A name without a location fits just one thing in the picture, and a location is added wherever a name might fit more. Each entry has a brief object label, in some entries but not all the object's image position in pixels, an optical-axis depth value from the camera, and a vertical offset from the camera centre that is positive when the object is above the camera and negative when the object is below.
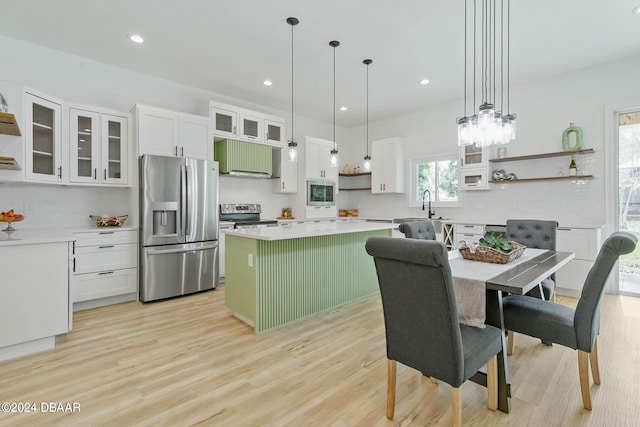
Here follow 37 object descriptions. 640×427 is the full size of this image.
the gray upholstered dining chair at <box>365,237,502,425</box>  1.38 -0.54
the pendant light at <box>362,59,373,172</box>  3.85 +0.72
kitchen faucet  5.61 +0.01
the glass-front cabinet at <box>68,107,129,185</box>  3.51 +0.79
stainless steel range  4.76 -0.05
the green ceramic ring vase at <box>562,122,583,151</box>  4.08 +1.01
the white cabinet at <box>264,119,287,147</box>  5.12 +1.37
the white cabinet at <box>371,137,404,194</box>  5.98 +0.93
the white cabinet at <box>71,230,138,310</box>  3.39 -0.62
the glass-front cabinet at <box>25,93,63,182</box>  3.01 +0.76
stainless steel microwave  5.76 +0.37
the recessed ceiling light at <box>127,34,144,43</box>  3.29 +1.90
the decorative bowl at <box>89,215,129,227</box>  3.72 -0.11
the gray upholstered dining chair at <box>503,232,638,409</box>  1.63 -0.64
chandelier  2.27 +1.90
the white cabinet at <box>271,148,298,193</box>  5.46 +0.73
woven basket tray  2.14 -0.31
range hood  4.67 +0.86
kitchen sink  5.36 -0.15
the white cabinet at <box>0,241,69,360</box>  2.34 -0.68
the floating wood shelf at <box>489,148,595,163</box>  4.05 +0.81
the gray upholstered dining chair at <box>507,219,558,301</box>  3.01 -0.21
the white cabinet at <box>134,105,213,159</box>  3.81 +1.05
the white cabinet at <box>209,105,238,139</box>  4.51 +1.38
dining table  1.66 -0.46
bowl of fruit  2.46 -0.05
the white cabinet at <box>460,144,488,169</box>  4.84 +0.89
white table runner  1.69 -0.46
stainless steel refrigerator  3.70 -0.18
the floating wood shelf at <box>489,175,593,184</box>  4.07 +0.48
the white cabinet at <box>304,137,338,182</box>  5.70 +1.01
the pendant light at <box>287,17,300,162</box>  3.29 +0.69
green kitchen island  2.82 -0.61
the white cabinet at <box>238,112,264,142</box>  4.81 +1.38
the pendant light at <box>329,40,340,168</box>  3.42 +1.89
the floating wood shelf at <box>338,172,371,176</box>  6.72 +0.85
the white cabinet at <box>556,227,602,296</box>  3.74 -0.49
